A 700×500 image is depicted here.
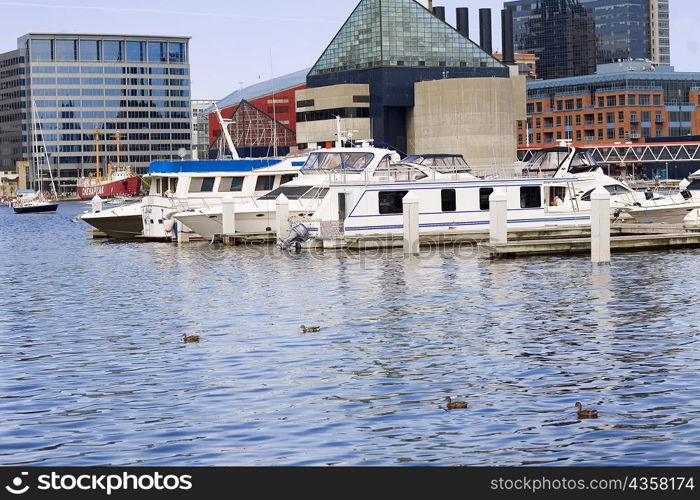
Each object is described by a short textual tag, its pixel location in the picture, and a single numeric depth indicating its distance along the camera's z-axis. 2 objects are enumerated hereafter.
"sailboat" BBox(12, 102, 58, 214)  184.71
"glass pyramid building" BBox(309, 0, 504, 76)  182.00
